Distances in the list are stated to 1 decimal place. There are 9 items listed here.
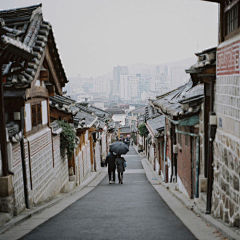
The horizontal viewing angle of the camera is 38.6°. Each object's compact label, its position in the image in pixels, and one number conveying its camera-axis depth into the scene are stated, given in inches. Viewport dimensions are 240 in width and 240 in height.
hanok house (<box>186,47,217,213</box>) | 323.3
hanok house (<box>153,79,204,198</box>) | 416.4
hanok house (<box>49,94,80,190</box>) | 599.8
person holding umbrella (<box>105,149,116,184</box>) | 725.3
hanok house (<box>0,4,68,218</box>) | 365.4
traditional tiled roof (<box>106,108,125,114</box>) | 4694.9
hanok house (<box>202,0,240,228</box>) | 261.9
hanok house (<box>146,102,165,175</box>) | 944.2
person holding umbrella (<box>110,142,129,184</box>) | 717.3
